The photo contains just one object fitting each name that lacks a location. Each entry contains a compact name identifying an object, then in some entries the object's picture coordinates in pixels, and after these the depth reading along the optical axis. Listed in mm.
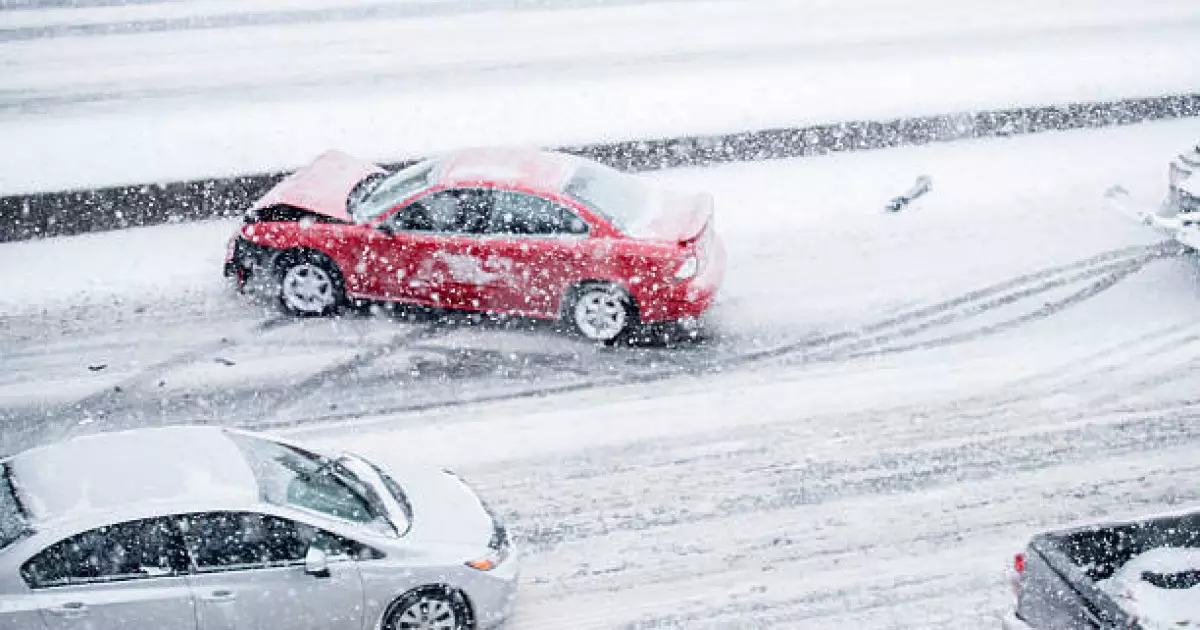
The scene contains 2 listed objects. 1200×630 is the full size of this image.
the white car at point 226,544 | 14867
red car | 23578
